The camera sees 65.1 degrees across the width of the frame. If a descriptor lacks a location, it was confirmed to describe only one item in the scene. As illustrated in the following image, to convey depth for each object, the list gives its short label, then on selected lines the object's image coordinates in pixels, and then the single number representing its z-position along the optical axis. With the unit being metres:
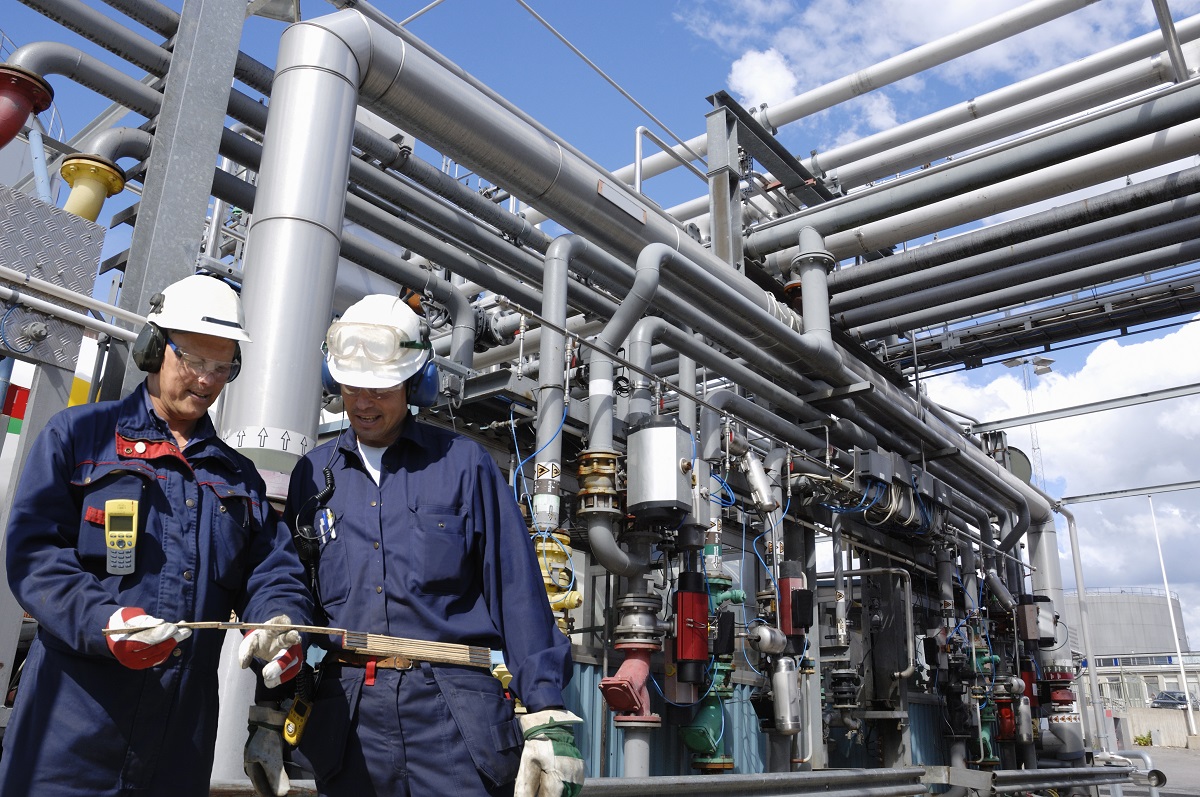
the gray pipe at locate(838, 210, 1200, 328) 7.84
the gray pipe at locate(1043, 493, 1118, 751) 14.07
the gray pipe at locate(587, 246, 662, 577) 5.79
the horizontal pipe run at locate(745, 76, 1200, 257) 6.59
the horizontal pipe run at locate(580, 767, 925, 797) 3.44
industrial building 3.60
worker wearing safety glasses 1.68
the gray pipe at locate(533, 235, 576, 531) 5.28
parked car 31.36
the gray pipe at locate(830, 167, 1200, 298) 7.23
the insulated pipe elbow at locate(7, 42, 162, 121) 5.11
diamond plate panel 2.64
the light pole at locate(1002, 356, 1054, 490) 11.54
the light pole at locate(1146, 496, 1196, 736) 24.12
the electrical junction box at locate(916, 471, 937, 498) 9.76
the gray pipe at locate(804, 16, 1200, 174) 9.61
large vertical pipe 3.55
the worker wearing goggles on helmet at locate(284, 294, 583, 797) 1.92
